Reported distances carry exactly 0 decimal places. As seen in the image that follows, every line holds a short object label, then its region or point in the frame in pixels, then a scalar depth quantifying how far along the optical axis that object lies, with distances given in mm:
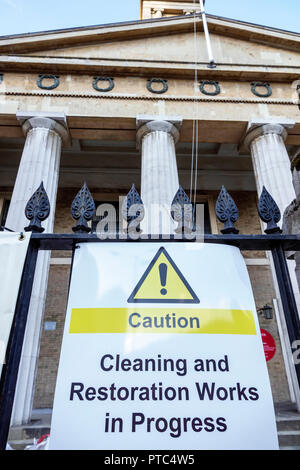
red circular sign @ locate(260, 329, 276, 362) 9914
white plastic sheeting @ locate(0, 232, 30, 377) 1742
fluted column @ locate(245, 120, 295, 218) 8219
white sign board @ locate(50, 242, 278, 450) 1482
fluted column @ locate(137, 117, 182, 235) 7523
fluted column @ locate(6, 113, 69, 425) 6152
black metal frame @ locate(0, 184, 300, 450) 1730
